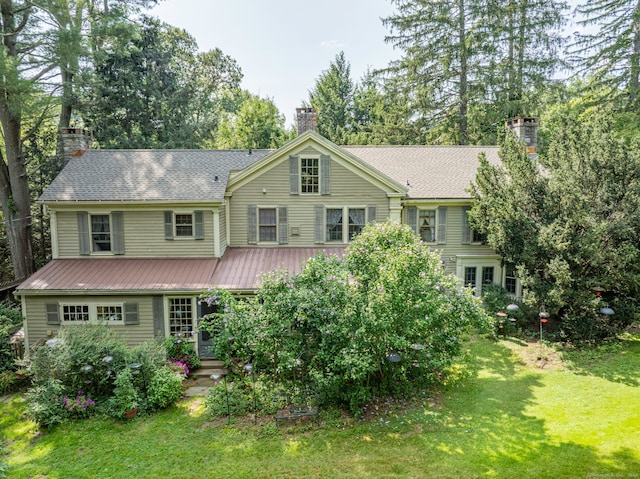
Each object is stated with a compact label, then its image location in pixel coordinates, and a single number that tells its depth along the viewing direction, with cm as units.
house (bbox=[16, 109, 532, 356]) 1364
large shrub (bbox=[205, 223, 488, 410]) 941
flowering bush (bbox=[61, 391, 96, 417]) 1026
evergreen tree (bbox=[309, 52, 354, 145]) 3675
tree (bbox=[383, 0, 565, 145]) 2695
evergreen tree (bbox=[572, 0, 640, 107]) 2167
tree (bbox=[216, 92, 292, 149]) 3425
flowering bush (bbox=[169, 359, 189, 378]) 1224
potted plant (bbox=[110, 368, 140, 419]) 1015
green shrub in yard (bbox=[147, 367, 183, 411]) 1052
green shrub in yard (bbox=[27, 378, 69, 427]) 985
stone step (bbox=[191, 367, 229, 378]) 1288
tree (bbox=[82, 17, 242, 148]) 2572
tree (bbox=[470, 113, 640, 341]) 1284
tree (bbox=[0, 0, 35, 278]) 1672
